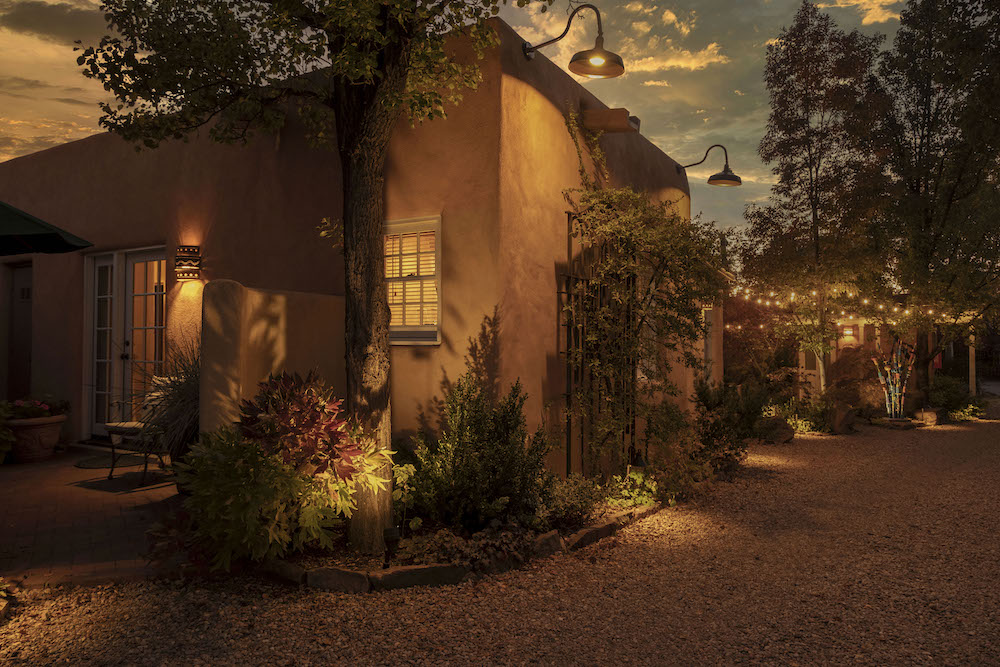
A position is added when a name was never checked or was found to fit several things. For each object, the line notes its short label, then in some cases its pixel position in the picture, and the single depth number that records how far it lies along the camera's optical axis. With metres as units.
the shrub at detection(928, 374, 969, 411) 13.96
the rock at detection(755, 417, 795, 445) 10.20
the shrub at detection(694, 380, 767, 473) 7.19
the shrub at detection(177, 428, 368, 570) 3.76
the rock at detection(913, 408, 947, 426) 13.13
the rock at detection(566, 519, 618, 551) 4.77
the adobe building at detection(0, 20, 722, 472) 5.51
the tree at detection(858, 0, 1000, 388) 13.05
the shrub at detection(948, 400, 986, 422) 13.84
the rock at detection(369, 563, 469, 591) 3.89
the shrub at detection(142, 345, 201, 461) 5.65
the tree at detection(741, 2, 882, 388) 13.69
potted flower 7.54
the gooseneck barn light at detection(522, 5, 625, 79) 5.80
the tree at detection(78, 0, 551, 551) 4.20
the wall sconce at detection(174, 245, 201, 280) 7.62
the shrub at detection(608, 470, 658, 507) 5.89
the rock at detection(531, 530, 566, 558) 4.50
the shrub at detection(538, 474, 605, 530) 4.97
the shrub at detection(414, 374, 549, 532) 4.59
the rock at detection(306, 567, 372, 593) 3.85
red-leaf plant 3.94
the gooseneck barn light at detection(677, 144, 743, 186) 10.09
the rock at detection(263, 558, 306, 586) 3.90
